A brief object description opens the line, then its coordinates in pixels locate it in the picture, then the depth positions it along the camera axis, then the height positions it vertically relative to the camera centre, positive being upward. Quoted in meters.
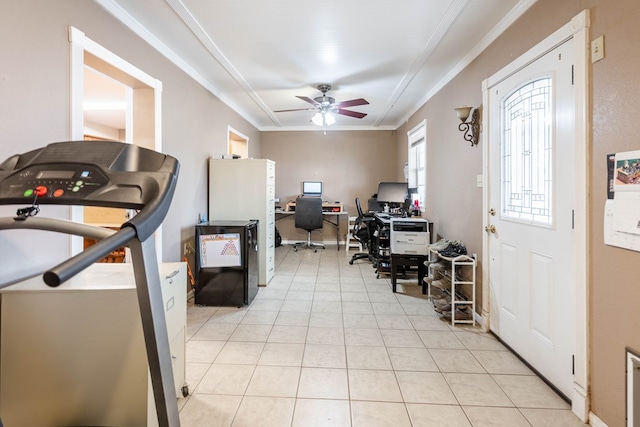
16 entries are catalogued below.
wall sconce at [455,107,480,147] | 2.80 +0.87
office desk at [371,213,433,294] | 3.71 -0.55
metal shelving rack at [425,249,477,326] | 2.74 -0.65
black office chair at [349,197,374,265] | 5.07 -0.33
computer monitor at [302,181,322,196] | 6.55 +0.56
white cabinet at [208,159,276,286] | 3.77 +0.25
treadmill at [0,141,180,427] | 0.80 +0.05
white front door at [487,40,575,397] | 1.74 +0.01
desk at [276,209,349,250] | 6.32 -0.05
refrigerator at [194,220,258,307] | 3.14 -0.55
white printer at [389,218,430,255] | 3.70 -0.29
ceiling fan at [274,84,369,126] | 3.91 +1.49
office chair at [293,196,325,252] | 5.75 +0.01
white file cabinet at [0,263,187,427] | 1.27 -0.63
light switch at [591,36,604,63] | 1.49 +0.84
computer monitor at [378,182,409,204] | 5.09 +0.37
